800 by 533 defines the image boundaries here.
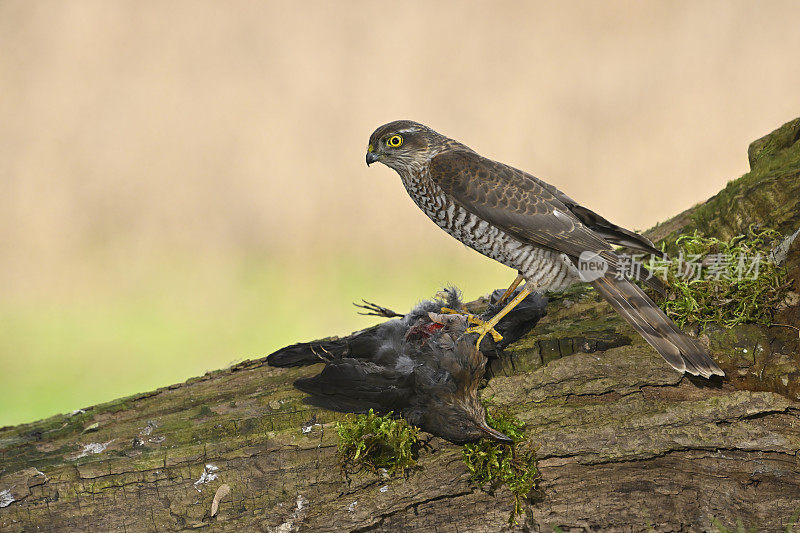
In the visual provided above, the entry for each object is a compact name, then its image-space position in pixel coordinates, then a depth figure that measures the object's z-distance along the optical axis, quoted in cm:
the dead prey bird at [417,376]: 664
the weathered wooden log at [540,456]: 655
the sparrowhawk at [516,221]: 768
